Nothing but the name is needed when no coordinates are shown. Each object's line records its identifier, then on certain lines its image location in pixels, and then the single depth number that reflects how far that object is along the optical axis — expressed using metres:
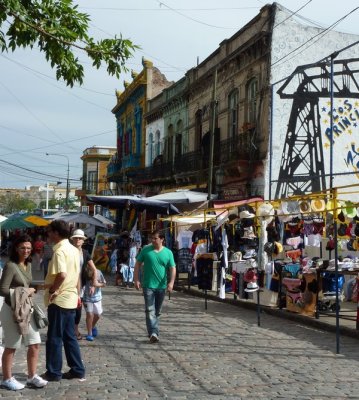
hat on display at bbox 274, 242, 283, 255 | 12.50
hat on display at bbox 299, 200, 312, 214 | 11.66
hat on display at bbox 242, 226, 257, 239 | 13.65
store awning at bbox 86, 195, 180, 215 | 19.35
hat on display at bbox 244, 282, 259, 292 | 12.39
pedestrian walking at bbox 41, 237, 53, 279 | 14.48
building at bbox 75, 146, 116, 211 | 65.75
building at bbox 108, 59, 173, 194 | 39.97
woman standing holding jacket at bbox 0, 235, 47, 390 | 6.62
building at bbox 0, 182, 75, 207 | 135.02
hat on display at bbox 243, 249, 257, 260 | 13.38
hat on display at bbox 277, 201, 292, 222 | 12.20
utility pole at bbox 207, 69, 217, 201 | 21.44
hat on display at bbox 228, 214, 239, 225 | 14.19
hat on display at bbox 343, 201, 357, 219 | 11.30
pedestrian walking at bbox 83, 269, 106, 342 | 9.77
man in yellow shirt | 6.77
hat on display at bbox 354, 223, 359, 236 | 11.55
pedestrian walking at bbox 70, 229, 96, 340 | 9.48
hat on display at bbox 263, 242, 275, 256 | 12.50
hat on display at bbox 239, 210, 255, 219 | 12.86
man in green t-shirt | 9.63
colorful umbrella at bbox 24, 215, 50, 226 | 32.09
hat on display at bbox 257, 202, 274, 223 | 12.53
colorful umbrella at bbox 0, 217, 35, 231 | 33.13
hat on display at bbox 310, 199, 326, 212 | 11.58
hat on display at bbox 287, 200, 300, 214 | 12.02
